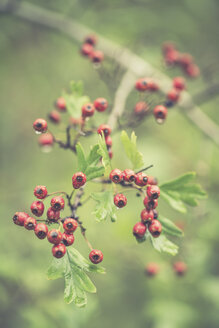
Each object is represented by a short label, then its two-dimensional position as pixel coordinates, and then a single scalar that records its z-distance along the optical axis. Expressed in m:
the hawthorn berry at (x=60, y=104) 0.94
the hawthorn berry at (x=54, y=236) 0.81
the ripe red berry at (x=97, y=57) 0.99
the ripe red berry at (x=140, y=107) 0.92
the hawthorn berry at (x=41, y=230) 0.82
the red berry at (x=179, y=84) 0.99
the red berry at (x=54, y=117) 0.97
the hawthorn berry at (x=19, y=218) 0.83
